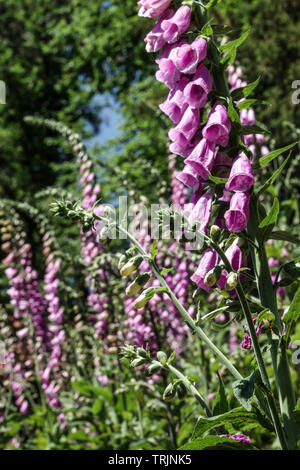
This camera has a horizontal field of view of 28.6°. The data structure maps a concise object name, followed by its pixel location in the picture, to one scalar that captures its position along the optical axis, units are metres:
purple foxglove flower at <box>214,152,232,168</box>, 1.45
